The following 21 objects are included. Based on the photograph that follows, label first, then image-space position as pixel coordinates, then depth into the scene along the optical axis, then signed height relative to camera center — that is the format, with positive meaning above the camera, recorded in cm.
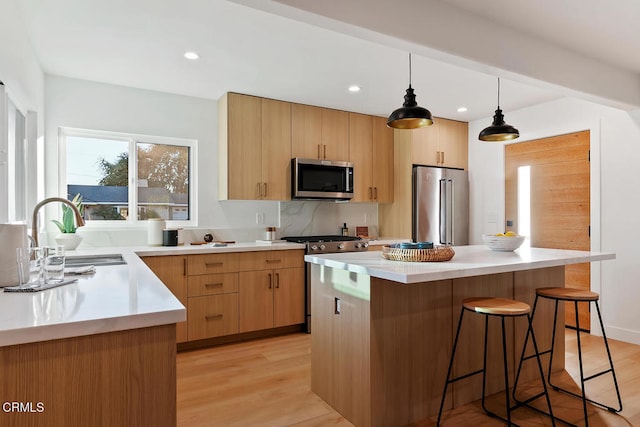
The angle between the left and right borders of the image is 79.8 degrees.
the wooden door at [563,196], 386 +18
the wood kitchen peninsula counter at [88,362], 95 -40
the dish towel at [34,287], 138 -27
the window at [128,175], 351 +38
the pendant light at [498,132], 289 +62
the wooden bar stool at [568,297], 230 -52
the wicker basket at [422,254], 221 -24
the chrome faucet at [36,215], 174 -2
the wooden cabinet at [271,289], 360 -74
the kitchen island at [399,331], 204 -69
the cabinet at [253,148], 384 +68
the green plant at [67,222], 322 -7
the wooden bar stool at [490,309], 197 -51
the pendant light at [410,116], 235 +60
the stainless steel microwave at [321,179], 409 +37
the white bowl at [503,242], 280 -22
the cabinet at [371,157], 460 +69
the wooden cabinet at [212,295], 336 -74
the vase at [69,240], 310 -21
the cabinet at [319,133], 421 +91
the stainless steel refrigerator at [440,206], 464 +9
